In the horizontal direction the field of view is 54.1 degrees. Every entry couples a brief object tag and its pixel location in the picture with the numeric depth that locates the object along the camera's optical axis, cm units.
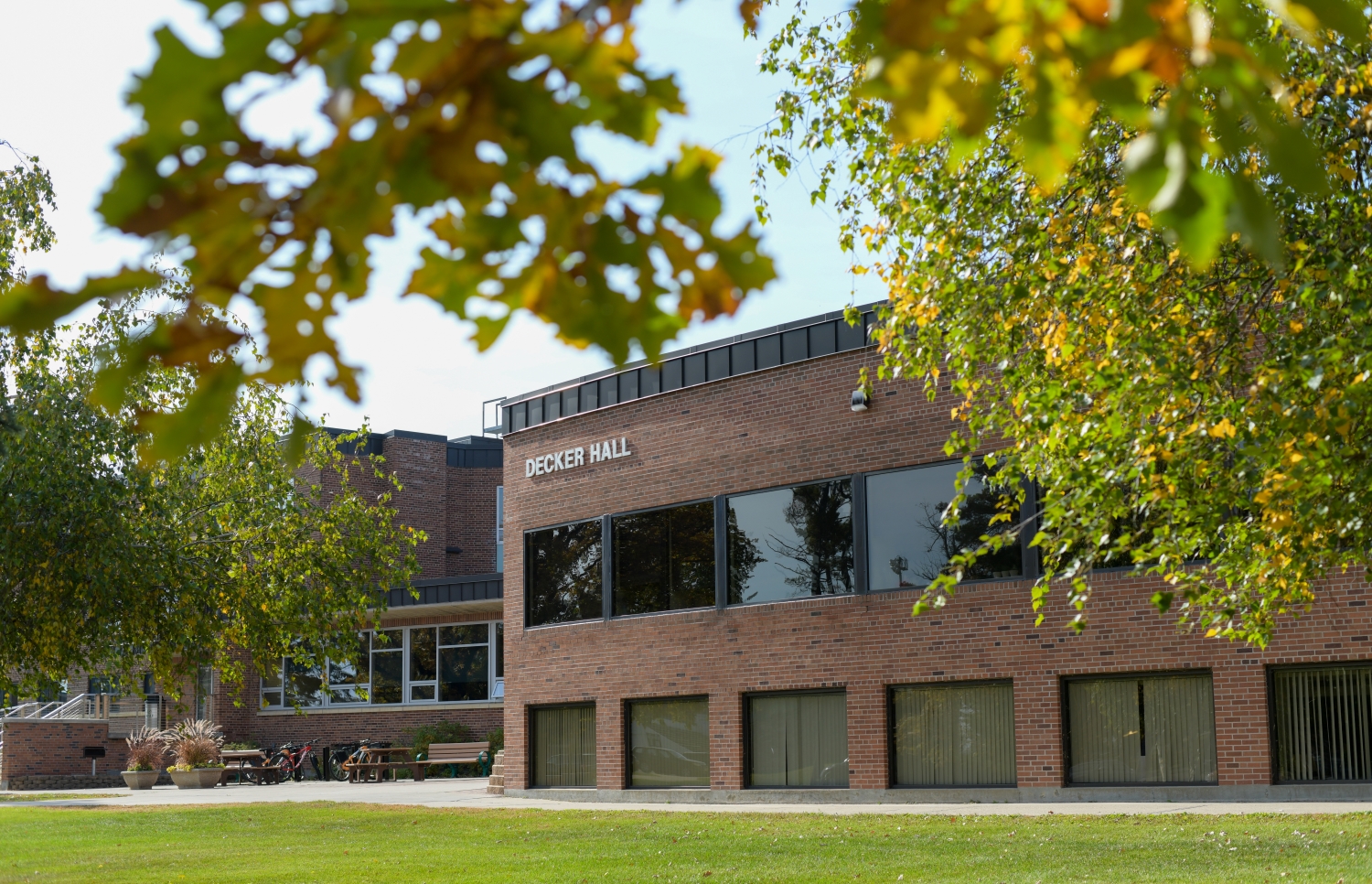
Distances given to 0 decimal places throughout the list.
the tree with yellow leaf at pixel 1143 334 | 698
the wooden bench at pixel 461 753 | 3253
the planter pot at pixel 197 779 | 3111
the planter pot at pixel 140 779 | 3130
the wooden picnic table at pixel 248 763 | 3231
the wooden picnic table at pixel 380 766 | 3216
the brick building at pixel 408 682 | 3475
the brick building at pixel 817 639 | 1650
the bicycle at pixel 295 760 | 3405
